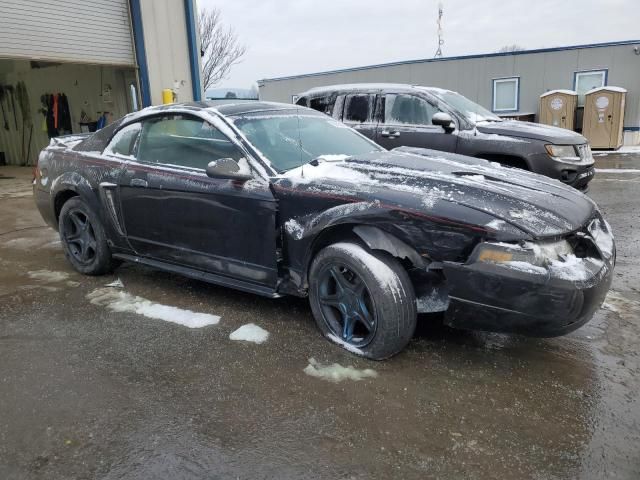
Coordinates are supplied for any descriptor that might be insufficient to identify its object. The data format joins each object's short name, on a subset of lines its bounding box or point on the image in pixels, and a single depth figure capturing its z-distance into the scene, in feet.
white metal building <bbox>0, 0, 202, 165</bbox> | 29.94
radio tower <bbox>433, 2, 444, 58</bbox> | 127.24
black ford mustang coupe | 8.60
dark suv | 20.24
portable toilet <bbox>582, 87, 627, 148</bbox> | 48.73
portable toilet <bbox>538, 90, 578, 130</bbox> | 51.08
